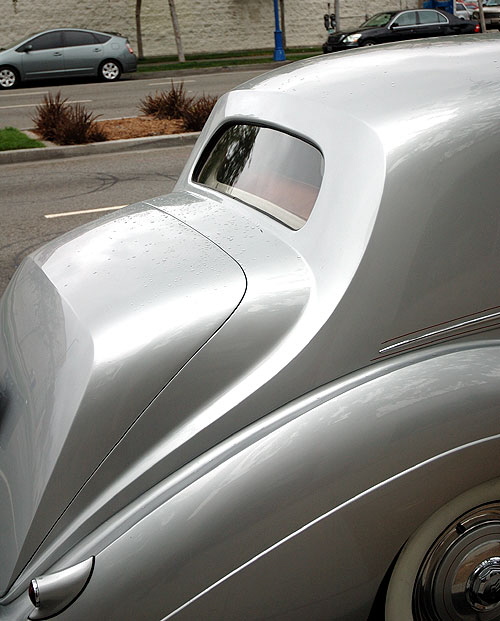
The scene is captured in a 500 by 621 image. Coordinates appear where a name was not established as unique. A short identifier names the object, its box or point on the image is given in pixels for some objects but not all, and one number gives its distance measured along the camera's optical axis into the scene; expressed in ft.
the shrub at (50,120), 40.60
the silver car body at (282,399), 6.25
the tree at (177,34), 88.69
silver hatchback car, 70.33
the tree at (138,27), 100.52
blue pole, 89.25
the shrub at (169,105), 44.29
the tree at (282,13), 113.42
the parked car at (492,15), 103.12
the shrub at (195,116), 40.93
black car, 85.51
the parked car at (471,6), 123.34
